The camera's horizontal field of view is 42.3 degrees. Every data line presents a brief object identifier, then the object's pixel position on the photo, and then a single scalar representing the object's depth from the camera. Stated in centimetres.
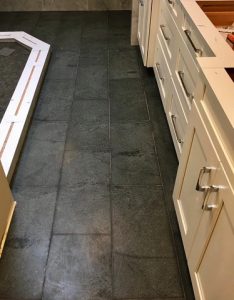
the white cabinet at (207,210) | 82
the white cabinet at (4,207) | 139
